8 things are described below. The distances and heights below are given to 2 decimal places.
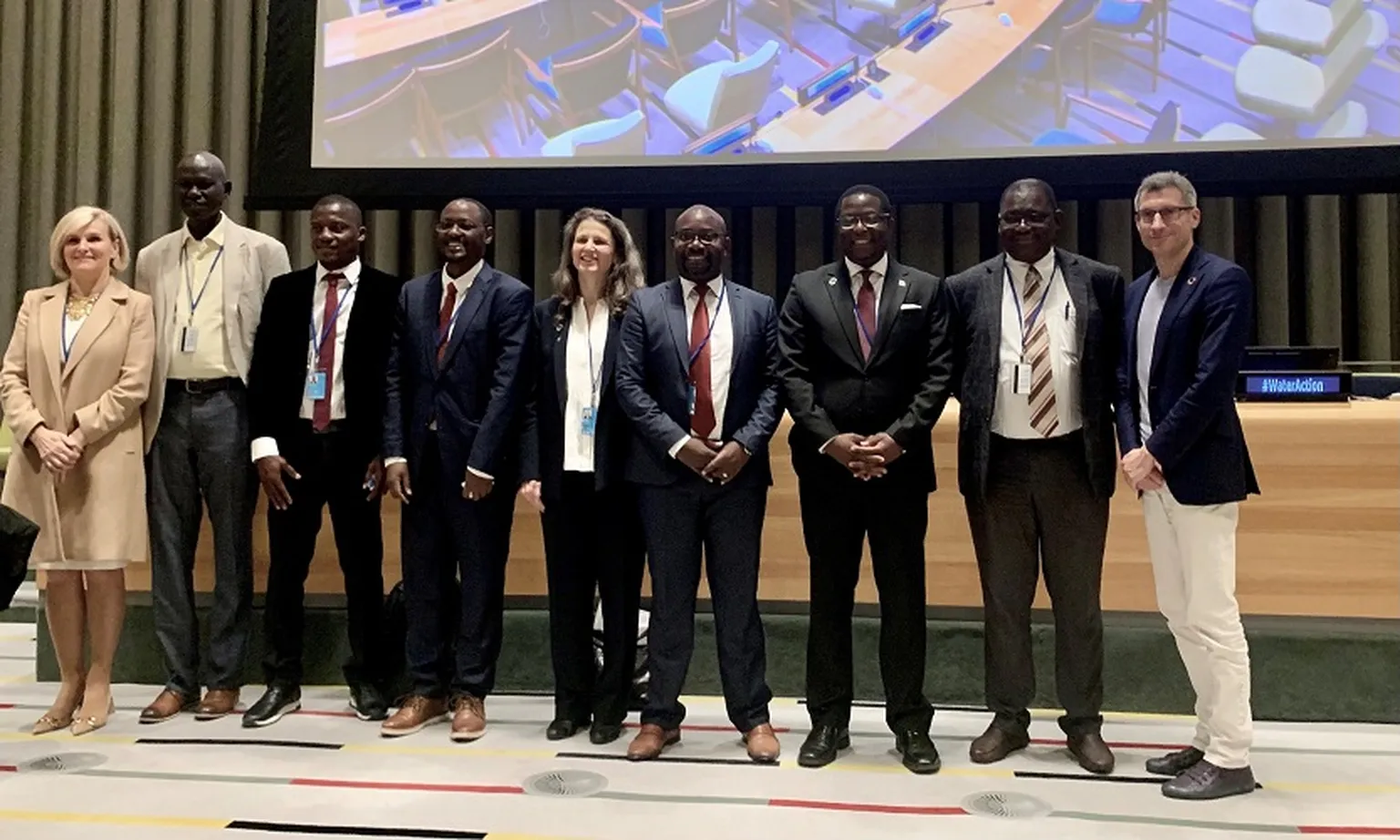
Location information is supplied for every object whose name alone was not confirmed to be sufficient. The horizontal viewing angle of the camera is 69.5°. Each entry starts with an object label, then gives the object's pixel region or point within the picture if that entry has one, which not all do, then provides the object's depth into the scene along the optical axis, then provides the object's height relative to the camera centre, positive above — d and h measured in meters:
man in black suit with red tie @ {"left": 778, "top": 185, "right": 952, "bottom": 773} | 2.73 +0.01
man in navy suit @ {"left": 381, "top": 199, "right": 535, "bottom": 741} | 3.04 -0.01
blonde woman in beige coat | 3.12 +0.00
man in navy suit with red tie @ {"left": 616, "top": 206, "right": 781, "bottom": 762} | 2.82 -0.09
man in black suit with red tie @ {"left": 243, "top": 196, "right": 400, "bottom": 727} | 3.17 +0.06
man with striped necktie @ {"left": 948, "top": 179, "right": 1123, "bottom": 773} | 2.73 -0.02
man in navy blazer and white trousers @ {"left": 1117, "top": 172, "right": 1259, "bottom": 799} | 2.50 -0.04
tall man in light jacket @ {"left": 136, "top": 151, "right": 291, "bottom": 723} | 3.26 -0.04
